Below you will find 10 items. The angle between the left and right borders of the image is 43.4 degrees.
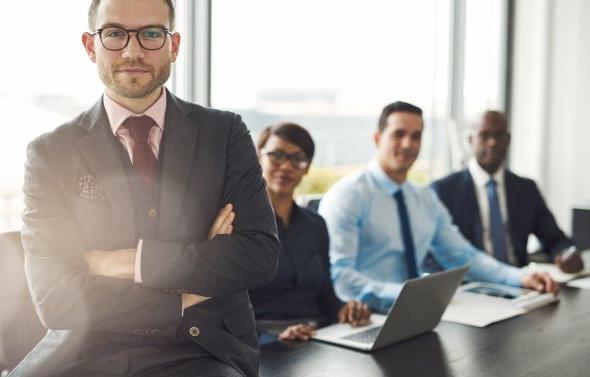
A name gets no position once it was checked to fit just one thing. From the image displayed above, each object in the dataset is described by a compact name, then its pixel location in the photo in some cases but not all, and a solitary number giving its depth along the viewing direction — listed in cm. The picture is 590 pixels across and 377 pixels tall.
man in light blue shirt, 303
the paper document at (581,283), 320
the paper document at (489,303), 255
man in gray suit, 171
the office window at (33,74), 286
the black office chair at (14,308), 200
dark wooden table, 197
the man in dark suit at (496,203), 390
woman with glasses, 264
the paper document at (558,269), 334
